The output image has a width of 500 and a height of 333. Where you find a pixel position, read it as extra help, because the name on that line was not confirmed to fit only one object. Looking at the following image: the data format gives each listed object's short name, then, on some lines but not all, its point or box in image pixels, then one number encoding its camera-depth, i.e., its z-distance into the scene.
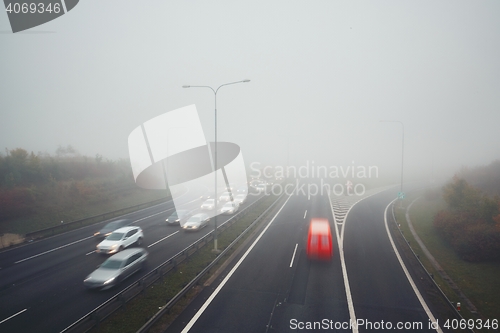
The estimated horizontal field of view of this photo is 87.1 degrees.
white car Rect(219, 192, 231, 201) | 39.19
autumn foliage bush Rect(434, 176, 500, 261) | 17.48
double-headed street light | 18.42
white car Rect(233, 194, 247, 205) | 36.77
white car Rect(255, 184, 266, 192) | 52.12
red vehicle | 16.52
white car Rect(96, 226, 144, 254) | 18.12
